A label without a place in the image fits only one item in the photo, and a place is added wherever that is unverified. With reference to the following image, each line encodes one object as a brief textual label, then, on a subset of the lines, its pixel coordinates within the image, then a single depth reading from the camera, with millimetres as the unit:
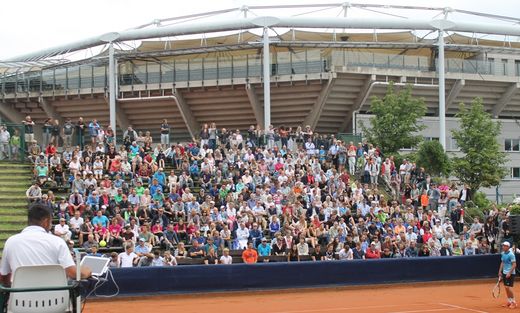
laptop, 7410
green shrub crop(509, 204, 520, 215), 29688
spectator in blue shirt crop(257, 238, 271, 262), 24781
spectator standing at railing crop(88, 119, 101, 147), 32406
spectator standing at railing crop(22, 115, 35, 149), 31616
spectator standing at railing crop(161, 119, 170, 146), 33938
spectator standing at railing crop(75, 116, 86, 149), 32938
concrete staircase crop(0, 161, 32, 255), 26234
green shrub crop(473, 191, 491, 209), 39638
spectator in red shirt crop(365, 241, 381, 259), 25734
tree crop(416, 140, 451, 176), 41344
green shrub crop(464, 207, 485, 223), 33419
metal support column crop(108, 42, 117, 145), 44406
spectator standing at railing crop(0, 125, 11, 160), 30812
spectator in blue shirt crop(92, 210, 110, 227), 23927
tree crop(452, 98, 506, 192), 42625
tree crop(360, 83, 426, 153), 42875
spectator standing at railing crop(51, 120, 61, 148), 32312
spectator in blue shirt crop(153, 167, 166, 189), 28352
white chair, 6809
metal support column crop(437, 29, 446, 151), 44938
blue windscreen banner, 21750
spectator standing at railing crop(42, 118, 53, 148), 32312
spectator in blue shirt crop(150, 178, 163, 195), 27234
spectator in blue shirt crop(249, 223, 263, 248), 25328
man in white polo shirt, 6934
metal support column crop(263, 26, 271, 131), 41594
